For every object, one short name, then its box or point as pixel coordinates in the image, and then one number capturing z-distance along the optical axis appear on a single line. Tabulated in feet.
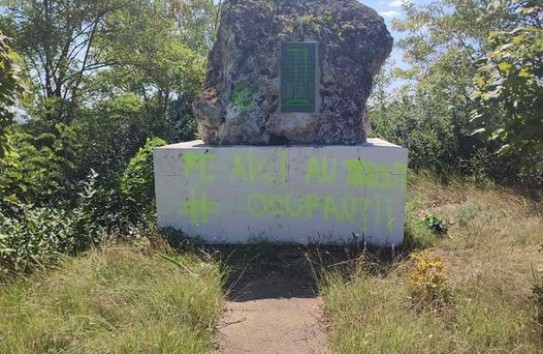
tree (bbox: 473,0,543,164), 9.85
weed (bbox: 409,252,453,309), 12.64
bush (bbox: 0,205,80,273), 15.42
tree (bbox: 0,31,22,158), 10.07
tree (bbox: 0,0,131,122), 26.37
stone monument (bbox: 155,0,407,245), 19.36
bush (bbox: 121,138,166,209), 21.13
